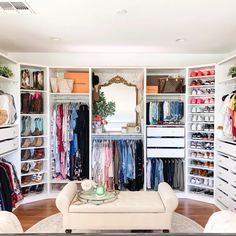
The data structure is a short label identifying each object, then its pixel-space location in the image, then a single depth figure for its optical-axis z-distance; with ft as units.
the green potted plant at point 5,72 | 12.42
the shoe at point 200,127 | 14.52
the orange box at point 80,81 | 14.97
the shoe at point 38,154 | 14.59
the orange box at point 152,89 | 15.06
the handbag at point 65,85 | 14.82
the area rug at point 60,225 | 10.71
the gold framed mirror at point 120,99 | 15.65
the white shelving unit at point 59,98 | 14.87
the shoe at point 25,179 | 14.26
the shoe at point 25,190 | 14.41
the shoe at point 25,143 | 14.07
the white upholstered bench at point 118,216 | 9.59
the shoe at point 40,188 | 14.88
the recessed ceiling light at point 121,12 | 9.07
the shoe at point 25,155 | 14.16
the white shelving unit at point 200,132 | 14.28
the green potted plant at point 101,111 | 15.33
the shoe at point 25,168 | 14.17
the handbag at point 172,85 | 14.96
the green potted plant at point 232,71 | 12.44
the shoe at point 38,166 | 14.66
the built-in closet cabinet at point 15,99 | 12.76
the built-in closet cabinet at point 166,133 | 14.76
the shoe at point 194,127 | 14.67
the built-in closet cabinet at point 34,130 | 14.15
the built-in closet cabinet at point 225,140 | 11.96
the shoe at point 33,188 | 14.79
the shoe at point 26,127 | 14.19
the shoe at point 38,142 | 14.53
